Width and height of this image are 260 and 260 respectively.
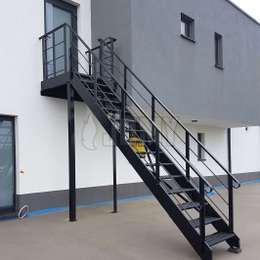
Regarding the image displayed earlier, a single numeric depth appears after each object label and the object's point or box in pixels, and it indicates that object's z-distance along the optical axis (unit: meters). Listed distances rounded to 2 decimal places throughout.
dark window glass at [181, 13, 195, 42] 10.53
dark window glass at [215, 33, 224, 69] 12.08
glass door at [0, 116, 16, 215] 7.55
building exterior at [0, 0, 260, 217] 7.73
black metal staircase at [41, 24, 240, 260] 4.99
